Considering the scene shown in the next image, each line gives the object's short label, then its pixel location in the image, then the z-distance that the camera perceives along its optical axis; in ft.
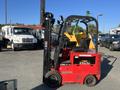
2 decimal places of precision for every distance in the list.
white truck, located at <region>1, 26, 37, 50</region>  29.44
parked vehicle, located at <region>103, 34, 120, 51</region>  29.85
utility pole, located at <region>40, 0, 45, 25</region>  29.20
